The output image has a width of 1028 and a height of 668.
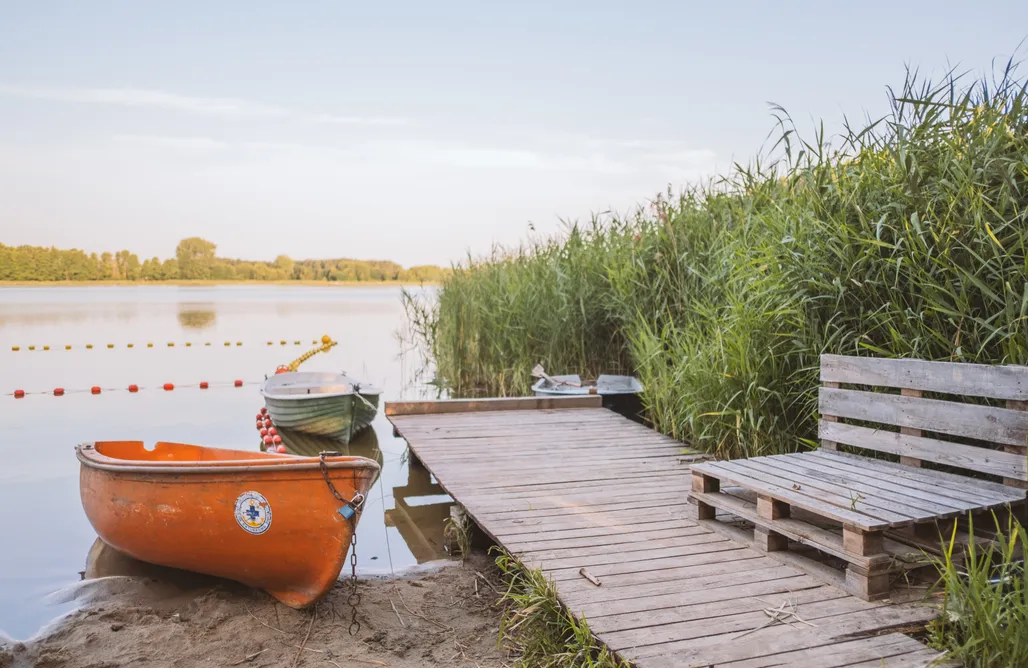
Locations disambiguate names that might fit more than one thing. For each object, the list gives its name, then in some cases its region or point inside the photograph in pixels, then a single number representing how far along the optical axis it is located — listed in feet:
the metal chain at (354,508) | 12.70
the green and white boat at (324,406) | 29.09
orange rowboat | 12.83
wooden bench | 10.00
